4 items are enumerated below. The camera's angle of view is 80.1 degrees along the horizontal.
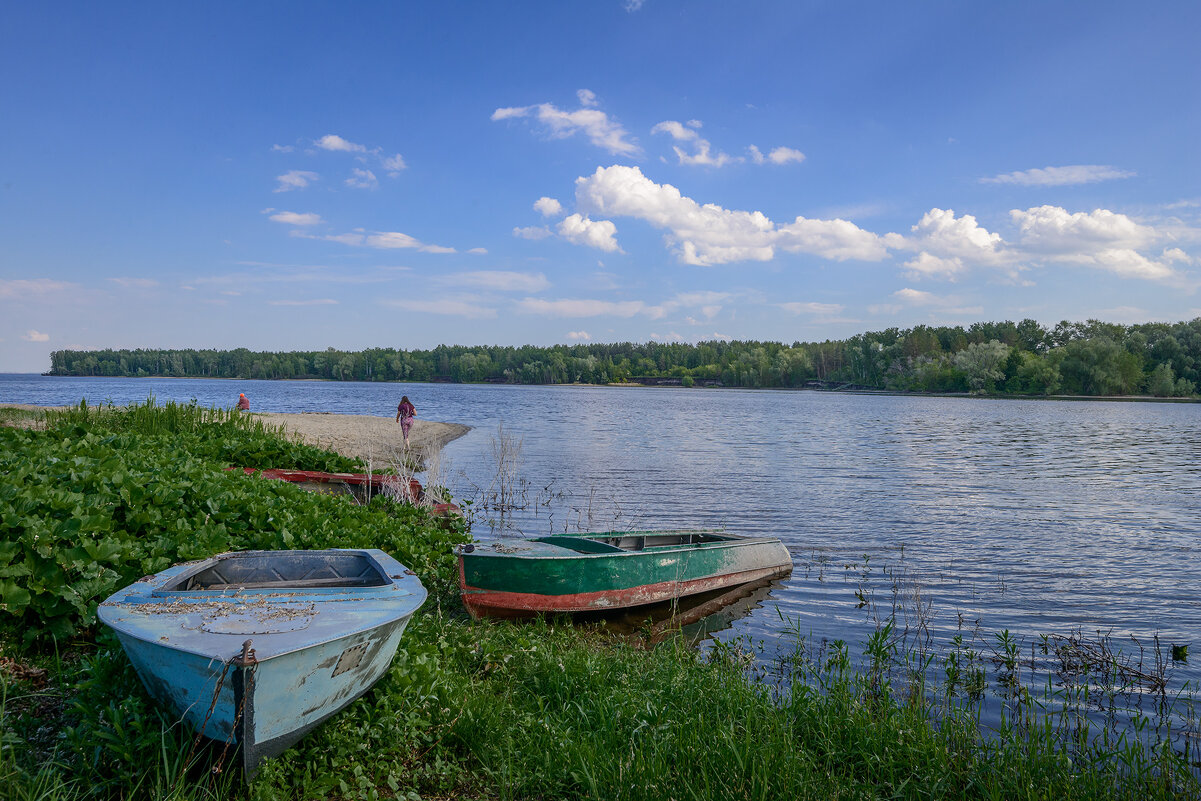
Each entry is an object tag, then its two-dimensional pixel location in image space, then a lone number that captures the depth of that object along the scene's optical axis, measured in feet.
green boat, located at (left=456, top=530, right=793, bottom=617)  28.22
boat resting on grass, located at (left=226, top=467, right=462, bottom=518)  40.40
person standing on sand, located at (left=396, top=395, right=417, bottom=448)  70.18
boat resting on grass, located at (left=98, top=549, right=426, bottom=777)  11.87
